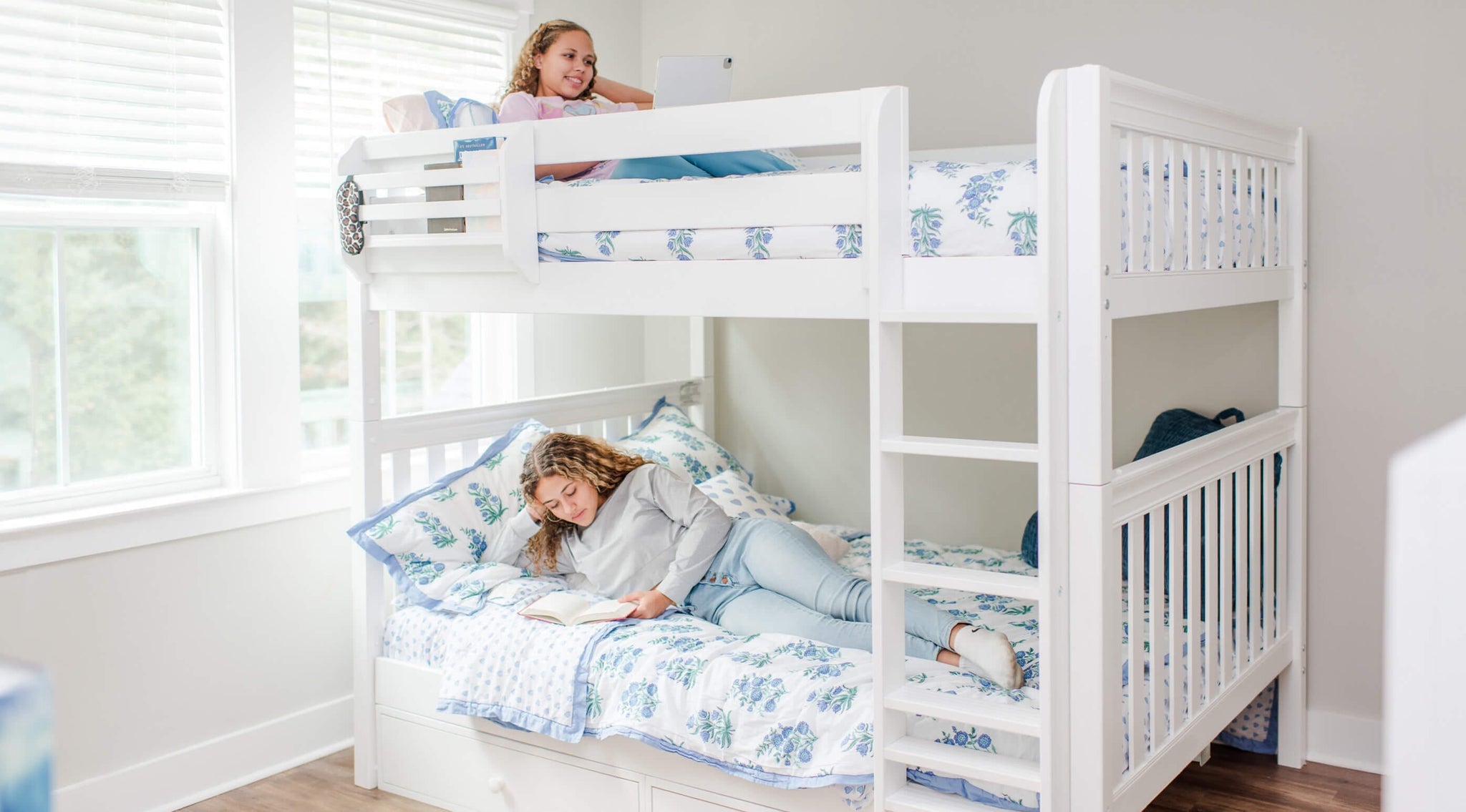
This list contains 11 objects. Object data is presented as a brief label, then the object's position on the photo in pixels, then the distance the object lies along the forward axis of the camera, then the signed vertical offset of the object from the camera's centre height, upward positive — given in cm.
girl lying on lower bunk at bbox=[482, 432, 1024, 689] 253 -43
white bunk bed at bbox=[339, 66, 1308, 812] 182 -1
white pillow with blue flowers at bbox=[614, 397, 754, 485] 335 -22
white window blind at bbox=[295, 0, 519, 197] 301 +84
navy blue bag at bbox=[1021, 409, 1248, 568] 289 -17
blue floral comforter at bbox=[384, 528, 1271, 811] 208 -62
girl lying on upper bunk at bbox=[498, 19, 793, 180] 258 +69
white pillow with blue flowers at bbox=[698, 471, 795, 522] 319 -36
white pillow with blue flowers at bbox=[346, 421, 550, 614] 277 -41
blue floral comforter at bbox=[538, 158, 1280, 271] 185 +24
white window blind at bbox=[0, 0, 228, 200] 245 +60
